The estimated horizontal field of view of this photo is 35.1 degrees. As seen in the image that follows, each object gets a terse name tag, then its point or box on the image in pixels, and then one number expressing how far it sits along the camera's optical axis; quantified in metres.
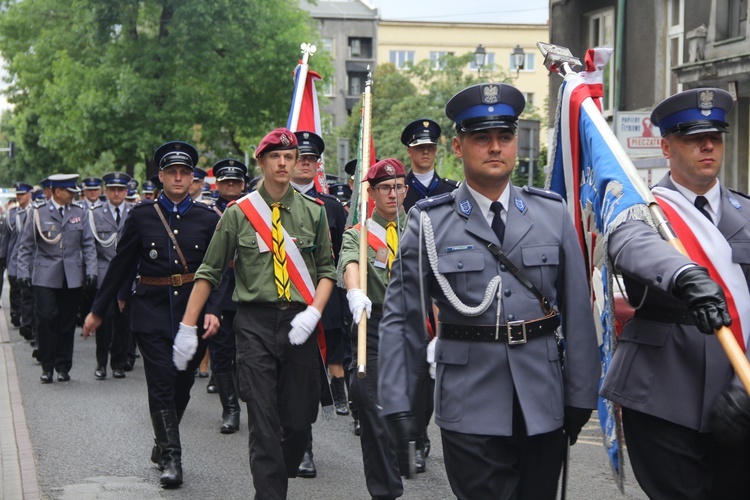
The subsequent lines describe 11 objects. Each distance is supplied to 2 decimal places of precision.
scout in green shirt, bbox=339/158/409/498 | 6.83
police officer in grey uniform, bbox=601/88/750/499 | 4.36
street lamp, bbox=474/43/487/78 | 34.62
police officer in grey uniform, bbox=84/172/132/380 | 13.66
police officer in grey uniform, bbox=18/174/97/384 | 13.27
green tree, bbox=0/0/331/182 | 31.86
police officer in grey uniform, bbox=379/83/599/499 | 4.41
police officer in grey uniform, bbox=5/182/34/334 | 17.86
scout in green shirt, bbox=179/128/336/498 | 6.79
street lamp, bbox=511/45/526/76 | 30.33
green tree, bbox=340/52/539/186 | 57.38
